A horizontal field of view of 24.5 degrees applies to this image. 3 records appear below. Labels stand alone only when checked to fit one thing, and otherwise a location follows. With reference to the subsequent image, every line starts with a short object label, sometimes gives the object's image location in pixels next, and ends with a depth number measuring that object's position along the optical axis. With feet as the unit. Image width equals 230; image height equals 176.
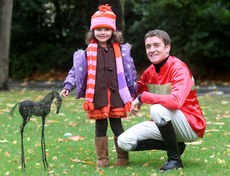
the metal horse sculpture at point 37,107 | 16.87
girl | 17.87
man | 16.79
